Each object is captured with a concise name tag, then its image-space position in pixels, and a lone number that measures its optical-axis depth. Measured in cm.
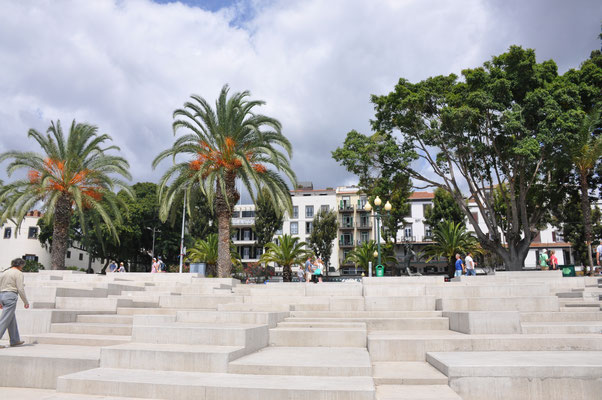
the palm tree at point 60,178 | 2100
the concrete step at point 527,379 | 475
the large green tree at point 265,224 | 4516
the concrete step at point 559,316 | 841
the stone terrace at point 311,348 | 475
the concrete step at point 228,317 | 749
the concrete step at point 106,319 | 855
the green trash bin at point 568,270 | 1933
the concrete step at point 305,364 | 511
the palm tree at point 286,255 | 2934
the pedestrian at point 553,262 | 2145
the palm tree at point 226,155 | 1955
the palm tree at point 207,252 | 3155
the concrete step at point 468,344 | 613
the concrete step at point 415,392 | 452
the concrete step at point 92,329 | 769
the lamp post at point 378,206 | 1932
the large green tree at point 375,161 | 2417
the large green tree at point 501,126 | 2059
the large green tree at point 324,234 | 4706
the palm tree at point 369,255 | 3659
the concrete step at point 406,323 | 805
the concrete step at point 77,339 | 690
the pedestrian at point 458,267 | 2077
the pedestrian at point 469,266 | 2012
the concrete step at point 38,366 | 555
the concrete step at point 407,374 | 516
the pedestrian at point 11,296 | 667
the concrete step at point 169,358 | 533
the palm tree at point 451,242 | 3644
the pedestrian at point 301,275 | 2309
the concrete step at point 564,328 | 715
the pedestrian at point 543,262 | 2161
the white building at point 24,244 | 5569
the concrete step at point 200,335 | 604
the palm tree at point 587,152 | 2042
